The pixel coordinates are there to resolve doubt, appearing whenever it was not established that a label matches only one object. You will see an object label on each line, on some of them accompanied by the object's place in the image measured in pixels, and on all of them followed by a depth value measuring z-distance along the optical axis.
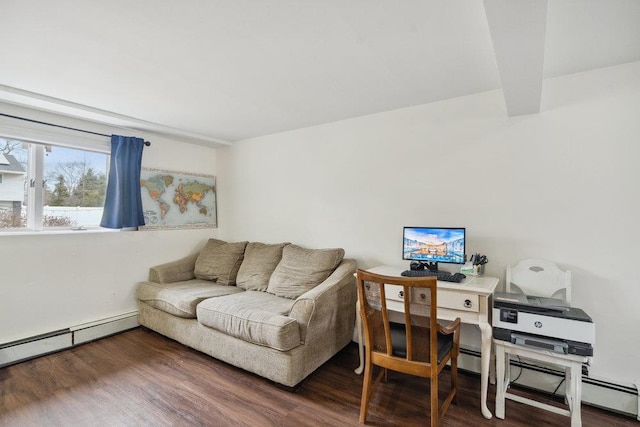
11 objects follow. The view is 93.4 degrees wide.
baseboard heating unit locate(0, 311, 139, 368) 2.49
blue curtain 3.11
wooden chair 1.64
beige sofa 2.19
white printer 1.66
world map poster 3.46
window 2.64
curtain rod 2.55
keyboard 2.06
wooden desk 1.85
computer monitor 2.26
